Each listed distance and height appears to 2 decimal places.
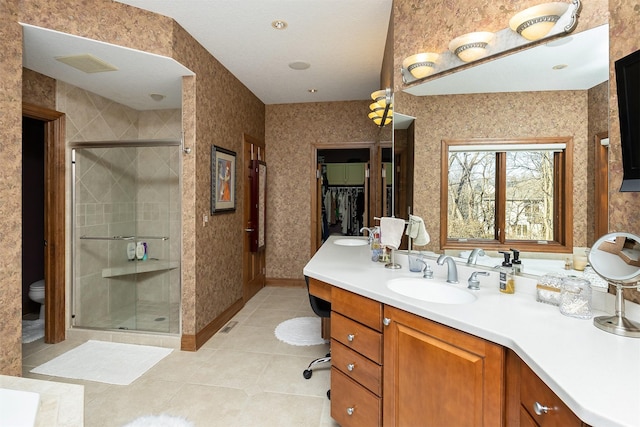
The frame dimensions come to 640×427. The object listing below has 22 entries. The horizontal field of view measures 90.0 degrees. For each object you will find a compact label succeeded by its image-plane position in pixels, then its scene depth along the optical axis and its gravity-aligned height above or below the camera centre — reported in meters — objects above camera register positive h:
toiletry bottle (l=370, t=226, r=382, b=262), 2.32 -0.26
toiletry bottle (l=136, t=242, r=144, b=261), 3.51 -0.42
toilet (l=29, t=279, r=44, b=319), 3.25 -0.81
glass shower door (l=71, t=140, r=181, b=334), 3.13 -0.26
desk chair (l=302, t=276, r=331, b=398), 2.30 -0.71
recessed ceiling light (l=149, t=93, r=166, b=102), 3.34 +1.24
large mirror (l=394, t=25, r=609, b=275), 1.37 +0.53
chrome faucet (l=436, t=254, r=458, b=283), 1.71 -0.32
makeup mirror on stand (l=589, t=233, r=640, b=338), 1.06 -0.20
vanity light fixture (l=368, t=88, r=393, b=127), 2.53 +0.92
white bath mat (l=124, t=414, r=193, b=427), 1.84 -1.22
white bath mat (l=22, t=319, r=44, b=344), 3.00 -1.17
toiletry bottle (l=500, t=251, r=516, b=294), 1.51 -0.33
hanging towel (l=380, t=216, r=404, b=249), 2.04 -0.13
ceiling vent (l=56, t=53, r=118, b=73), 2.46 +1.20
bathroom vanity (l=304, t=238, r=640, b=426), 0.81 -0.47
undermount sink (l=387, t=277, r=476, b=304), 1.63 -0.42
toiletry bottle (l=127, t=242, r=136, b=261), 3.46 -0.42
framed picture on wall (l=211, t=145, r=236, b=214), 3.14 +0.34
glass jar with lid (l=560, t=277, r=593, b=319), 1.20 -0.33
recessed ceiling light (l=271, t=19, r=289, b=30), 2.52 +1.51
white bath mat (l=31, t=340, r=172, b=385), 2.38 -1.21
